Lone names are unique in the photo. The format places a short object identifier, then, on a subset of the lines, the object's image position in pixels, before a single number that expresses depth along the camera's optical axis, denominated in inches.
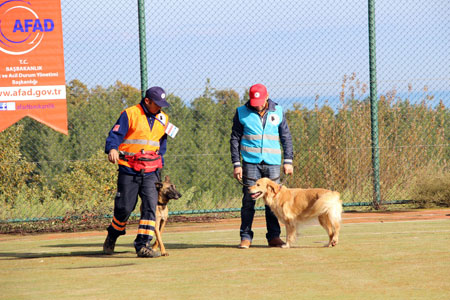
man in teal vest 669.9
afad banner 904.3
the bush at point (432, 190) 976.3
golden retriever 644.7
